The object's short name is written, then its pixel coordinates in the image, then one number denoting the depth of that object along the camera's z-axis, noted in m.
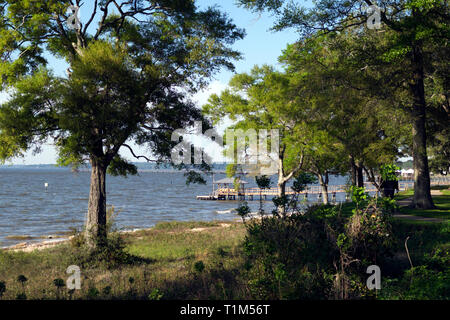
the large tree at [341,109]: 21.94
